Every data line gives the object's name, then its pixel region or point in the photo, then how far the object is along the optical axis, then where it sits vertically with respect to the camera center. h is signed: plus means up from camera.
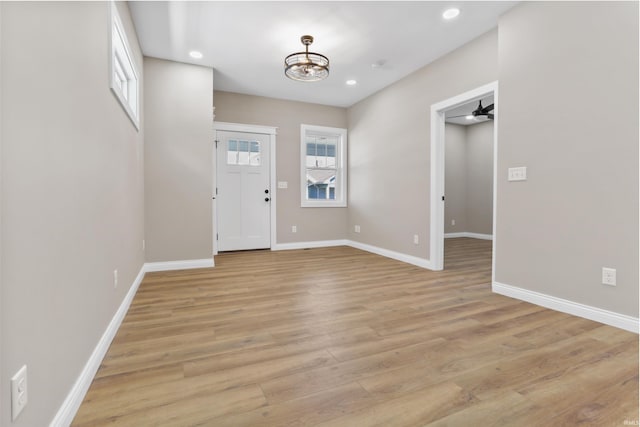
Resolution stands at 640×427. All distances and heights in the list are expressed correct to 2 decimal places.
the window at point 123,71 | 2.12 +1.25
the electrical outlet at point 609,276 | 2.18 -0.52
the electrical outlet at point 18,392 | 0.85 -0.54
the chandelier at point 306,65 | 3.32 +1.54
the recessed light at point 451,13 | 2.84 +1.81
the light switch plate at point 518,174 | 2.73 +0.28
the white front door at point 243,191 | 5.10 +0.23
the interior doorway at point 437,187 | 3.89 +0.22
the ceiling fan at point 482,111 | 4.83 +1.48
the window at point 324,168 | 5.73 +0.71
